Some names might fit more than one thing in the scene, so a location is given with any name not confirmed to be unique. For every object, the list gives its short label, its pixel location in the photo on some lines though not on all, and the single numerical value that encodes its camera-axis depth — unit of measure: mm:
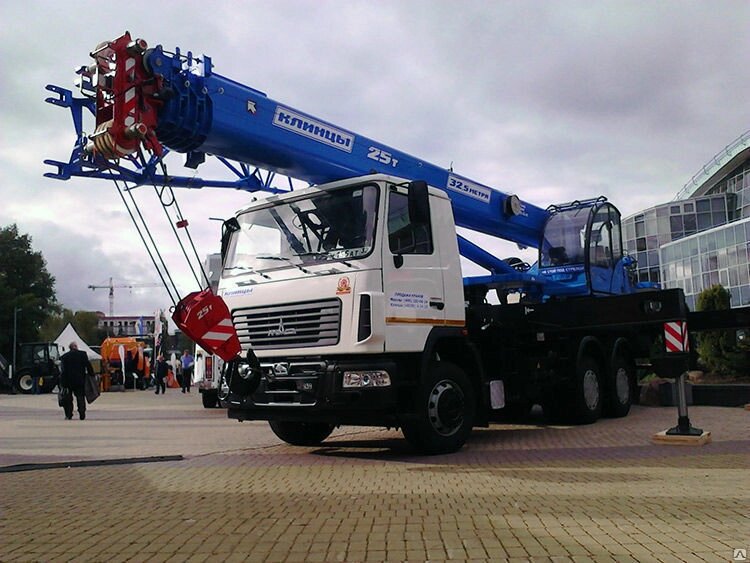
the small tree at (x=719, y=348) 20250
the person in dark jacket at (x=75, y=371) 14586
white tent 37531
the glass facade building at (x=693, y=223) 43281
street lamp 54938
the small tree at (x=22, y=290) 57375
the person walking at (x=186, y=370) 29641
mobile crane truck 7516
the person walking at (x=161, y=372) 28803
